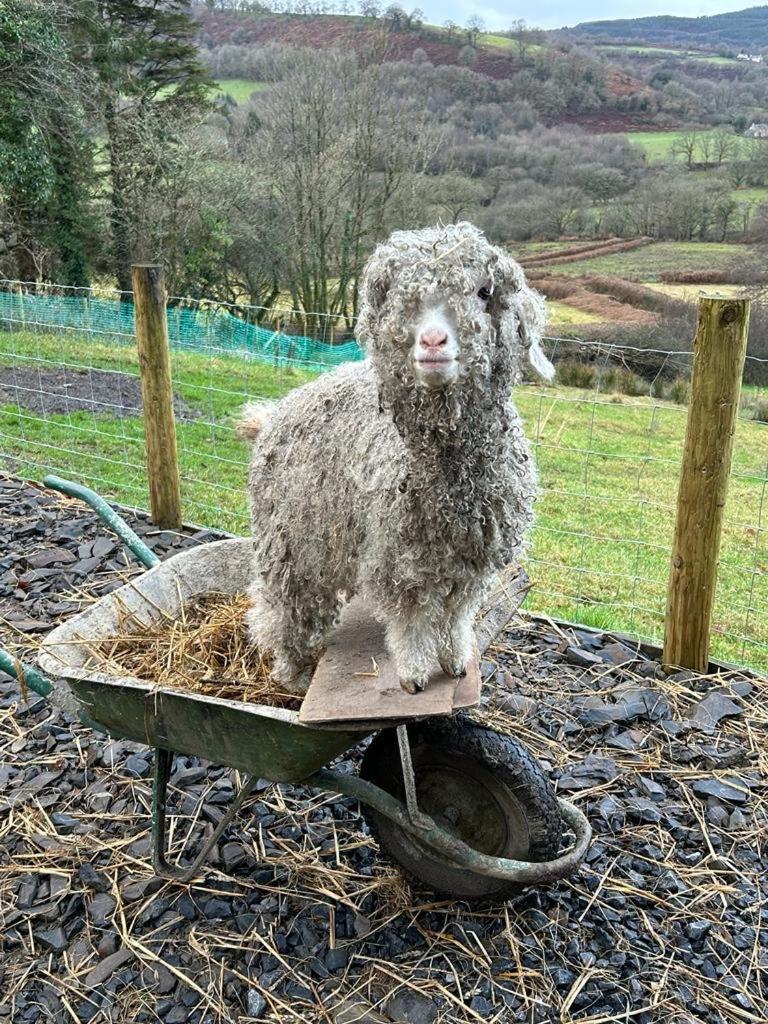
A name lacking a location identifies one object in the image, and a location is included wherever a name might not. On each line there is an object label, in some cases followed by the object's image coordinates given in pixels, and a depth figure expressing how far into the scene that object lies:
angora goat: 1.72
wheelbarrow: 2.05
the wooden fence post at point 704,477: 3.34
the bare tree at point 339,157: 15.64
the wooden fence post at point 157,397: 4.59
